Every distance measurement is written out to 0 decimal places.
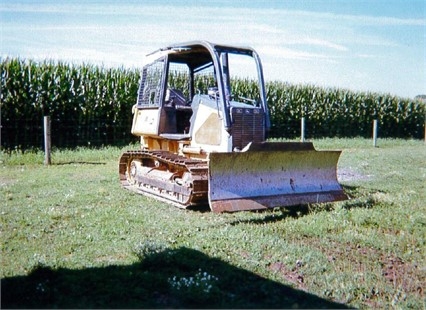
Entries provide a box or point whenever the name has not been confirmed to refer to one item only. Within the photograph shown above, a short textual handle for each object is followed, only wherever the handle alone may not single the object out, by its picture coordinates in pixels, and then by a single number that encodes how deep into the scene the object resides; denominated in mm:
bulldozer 7109
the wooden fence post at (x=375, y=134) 22250
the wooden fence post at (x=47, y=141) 12844
